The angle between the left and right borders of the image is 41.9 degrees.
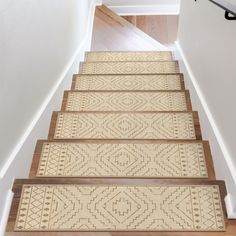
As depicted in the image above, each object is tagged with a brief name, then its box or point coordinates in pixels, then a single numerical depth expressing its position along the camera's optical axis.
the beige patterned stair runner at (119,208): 1.29
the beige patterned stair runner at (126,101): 2.27
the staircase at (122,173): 1.30
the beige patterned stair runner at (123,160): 1.58
